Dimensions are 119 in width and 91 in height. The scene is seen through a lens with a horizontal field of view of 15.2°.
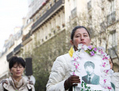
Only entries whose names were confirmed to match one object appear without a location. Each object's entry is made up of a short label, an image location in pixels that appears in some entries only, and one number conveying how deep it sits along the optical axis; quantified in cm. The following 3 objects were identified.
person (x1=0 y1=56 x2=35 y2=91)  714
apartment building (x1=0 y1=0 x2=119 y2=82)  3111
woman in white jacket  447
